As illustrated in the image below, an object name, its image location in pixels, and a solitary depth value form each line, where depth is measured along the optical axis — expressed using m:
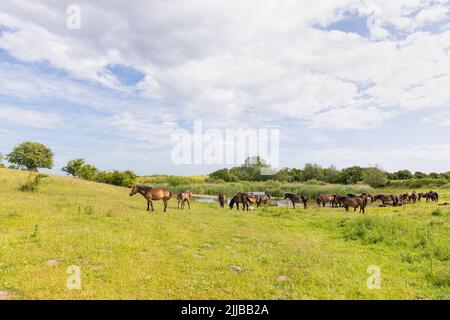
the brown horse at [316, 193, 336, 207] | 37.27
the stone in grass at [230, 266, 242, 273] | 10.31
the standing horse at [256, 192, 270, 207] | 37.22
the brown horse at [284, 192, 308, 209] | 36.29
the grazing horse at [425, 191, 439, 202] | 42.22
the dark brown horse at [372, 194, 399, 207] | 38.03
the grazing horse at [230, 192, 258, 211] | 31.62
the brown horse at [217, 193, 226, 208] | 34.09
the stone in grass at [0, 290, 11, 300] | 7.02
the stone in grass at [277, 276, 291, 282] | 9.64
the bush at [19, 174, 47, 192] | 28.04
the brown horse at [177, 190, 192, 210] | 27.64
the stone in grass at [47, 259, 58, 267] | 9.20
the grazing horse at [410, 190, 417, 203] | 41.88
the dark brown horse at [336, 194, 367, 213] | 29.86
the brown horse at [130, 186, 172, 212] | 22.72
